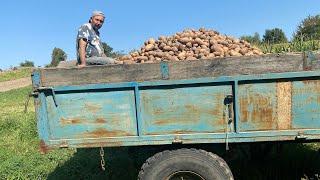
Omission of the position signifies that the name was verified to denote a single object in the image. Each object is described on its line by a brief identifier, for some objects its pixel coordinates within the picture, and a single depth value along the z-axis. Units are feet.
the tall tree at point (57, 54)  226.42
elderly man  17.70
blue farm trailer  13.85
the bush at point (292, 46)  20.43
